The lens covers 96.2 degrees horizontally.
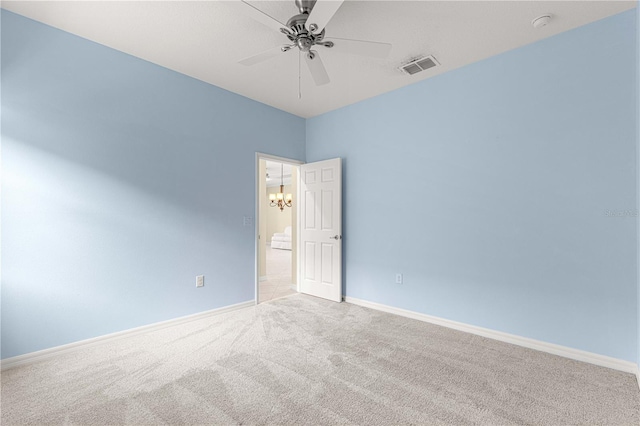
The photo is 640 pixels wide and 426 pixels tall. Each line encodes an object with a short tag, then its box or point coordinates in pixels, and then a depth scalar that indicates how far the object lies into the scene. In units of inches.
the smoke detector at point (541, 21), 91.3
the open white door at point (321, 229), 162.7
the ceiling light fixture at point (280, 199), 394.0
